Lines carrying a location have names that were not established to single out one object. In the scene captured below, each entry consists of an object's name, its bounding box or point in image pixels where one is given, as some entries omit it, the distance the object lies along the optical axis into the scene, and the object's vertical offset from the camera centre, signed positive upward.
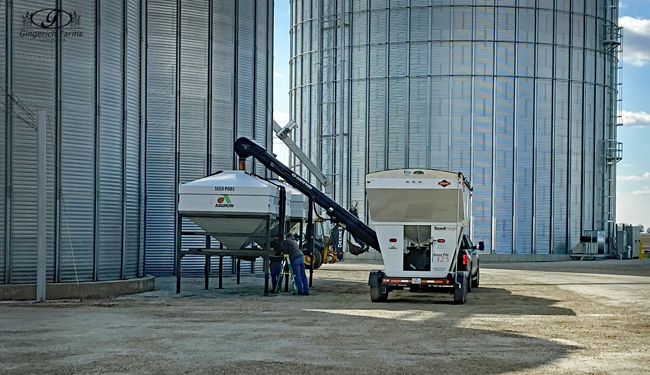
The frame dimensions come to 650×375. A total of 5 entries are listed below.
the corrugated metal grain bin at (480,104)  50.16 +4.63
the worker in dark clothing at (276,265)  25.86 -2.22
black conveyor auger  28.92 +0.18
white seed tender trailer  22.98 -0.90
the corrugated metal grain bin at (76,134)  22.66 +1.24
